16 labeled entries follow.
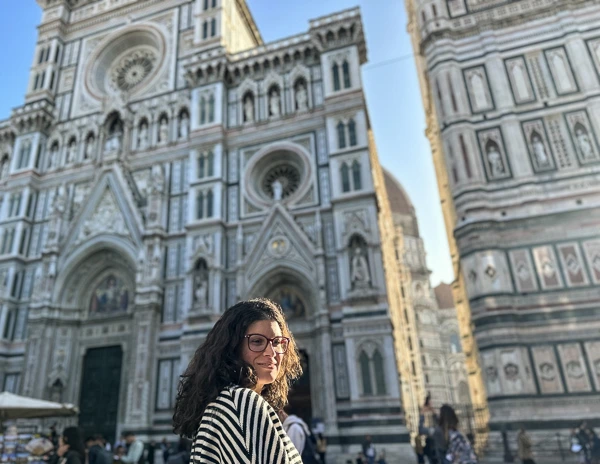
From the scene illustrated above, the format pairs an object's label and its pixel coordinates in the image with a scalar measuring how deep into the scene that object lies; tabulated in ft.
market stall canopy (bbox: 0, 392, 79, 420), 37.86
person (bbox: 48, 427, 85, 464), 15.65
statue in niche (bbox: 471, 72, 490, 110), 59.41
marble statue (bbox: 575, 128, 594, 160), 53.30
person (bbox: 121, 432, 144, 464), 31.80
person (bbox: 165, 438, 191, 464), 19.33
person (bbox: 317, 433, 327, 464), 37.84
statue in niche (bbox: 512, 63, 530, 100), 58.49
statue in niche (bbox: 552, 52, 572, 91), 57.27
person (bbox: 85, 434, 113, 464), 20.16
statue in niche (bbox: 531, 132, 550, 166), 54.65
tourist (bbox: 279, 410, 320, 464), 18.45
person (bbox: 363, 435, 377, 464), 43.93
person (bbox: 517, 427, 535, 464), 33.06
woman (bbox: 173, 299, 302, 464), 5.55
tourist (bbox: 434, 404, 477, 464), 16.12
